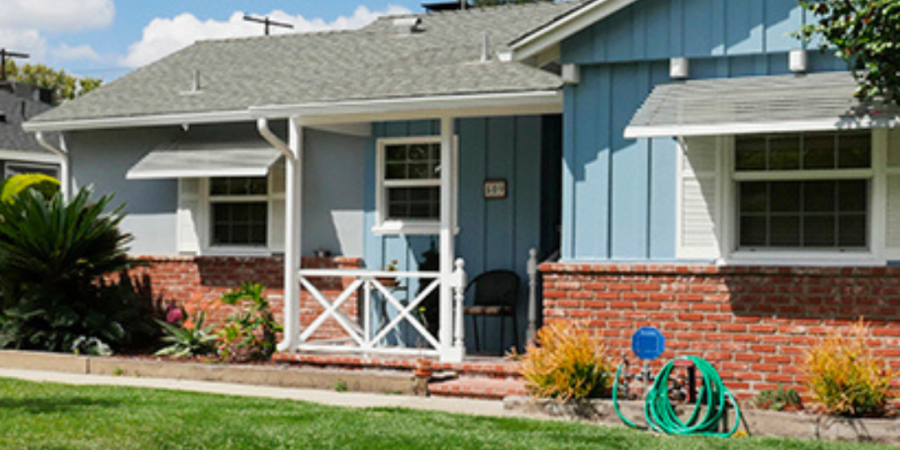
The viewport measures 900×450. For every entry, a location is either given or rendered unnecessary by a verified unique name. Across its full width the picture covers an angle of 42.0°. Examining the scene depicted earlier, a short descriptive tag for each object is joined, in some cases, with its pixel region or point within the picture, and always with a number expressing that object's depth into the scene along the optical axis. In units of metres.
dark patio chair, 12.95
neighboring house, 26.33
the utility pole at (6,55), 44.06
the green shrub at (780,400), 9.62
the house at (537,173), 9.93
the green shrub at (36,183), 17.44
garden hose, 9.42
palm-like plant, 13.88
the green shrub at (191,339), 13.79
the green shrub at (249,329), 13.41
